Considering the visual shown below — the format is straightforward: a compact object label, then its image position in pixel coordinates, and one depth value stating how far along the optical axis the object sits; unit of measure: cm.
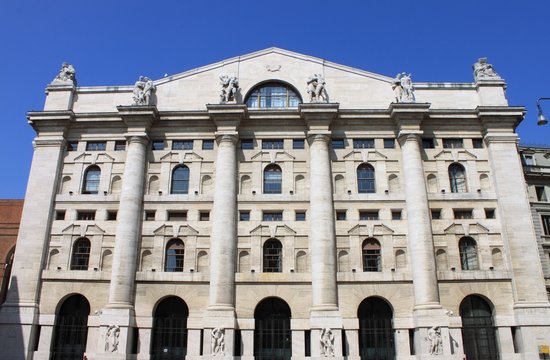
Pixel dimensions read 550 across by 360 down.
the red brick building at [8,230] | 4803
